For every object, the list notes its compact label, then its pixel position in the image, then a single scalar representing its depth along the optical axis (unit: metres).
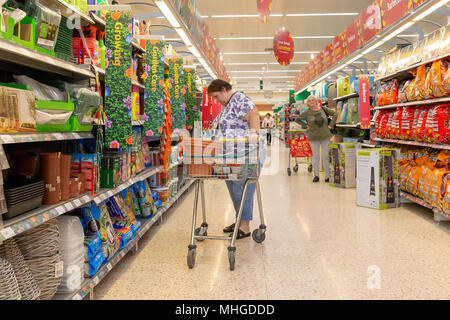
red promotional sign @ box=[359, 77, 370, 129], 5.99
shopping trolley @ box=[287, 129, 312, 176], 8.09
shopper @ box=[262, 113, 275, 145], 19.83
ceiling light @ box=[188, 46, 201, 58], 5.93
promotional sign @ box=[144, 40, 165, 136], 3.71
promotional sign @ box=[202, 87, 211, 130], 8.06
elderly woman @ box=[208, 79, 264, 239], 3.38
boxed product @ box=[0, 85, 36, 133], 1.60
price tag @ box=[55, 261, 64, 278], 1.93
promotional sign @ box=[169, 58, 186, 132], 4.65
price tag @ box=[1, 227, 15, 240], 1.52
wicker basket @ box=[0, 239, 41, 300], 1.70
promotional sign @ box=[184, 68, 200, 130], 5.52
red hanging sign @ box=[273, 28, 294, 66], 6.79
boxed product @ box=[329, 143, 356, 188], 6.22
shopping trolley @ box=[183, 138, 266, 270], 2.93
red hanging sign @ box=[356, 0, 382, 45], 5.37
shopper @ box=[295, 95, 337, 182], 6.89
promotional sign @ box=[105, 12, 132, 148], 2.73
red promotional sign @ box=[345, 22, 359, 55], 6.68
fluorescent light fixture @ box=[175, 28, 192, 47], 4.74
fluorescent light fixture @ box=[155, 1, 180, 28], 3.61
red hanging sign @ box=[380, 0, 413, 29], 4.26
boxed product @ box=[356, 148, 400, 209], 4.63
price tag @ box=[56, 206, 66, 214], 1.94
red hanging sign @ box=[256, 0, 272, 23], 4.43
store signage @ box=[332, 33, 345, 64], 7.79
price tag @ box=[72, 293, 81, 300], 1.99
